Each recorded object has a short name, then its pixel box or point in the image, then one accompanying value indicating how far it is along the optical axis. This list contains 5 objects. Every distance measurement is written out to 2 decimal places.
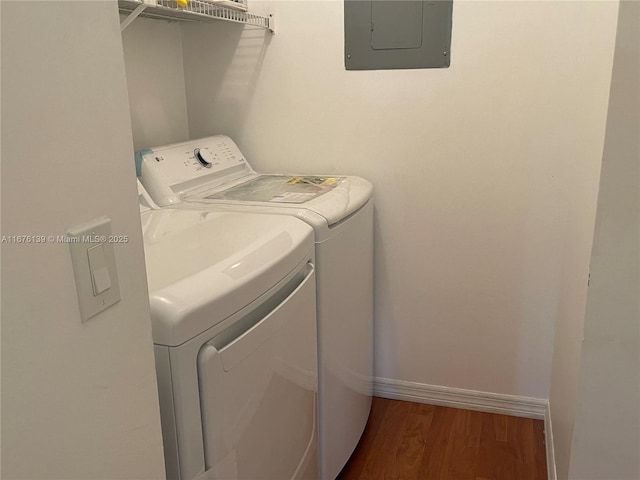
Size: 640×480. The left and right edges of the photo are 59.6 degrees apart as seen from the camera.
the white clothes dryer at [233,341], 0.99
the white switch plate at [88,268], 0.67
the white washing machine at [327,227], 1.58
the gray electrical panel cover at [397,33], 1.88
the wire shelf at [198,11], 1.48
